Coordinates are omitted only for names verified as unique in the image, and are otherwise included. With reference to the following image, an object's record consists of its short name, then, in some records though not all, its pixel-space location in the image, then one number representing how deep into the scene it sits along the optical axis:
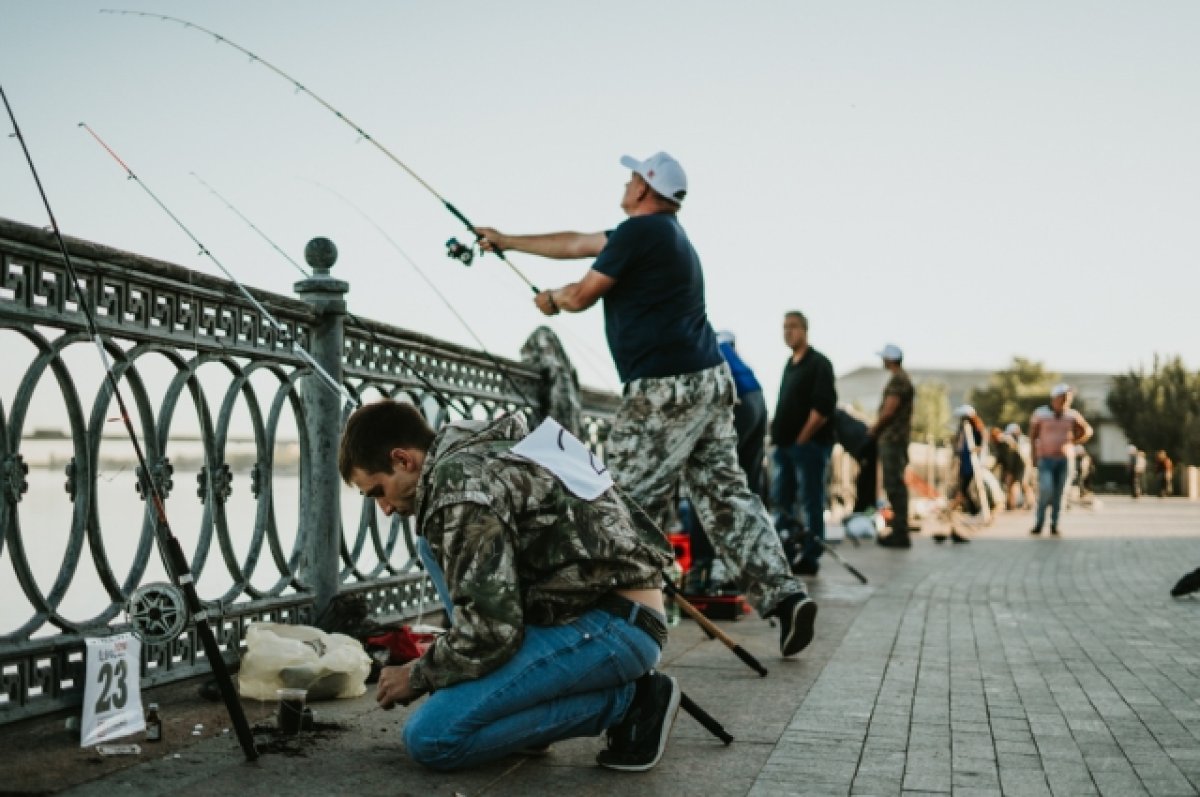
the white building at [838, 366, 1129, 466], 112.25
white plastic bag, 5.12
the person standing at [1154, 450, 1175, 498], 57.47
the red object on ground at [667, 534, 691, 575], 9.02
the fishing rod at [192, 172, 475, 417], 5.82
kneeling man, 3.84
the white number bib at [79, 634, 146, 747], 4.31
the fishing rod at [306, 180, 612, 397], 6.49
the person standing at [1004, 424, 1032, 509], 31.78
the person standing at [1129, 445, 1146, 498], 50.35
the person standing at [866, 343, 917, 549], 16.45
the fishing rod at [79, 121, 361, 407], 5.09
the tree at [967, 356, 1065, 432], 114.00
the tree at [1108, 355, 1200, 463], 85.31
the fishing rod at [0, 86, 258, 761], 3.93
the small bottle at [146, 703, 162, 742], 4.42
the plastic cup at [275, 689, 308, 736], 4.51
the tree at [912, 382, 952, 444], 128.62
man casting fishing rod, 6.34
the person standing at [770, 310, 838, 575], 12.12
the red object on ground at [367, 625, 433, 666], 5.93
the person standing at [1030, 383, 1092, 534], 19.48
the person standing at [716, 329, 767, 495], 9.88
